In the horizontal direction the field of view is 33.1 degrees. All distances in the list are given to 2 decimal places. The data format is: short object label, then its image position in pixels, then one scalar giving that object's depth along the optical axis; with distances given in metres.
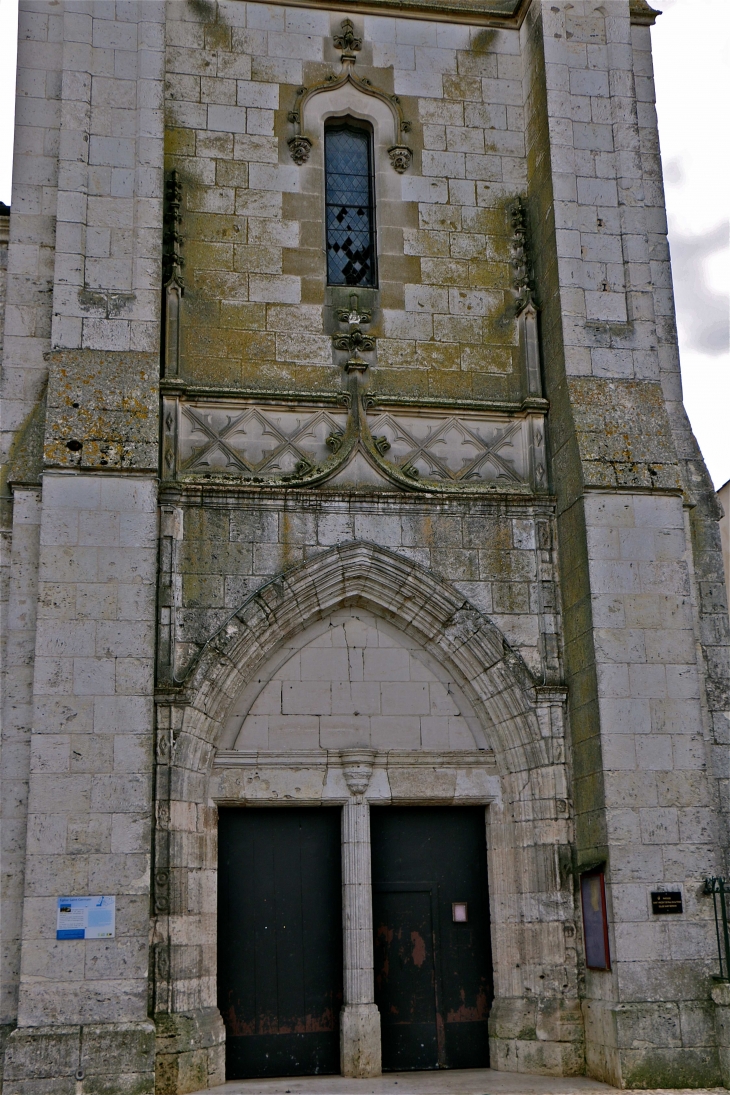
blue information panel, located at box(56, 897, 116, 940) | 8.05
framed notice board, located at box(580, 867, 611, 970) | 8.69
